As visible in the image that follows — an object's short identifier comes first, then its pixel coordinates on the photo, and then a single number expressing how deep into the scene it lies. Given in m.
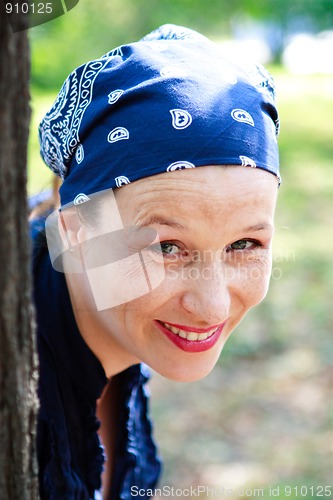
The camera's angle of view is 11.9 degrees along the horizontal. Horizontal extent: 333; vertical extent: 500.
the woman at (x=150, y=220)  1.17
